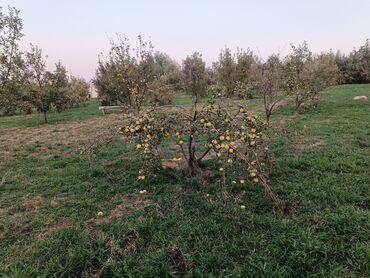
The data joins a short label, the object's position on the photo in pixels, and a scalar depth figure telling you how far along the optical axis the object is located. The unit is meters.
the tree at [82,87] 23.95
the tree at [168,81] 17.68
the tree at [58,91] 13.50
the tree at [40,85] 12.64
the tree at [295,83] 9.57
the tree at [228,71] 19.41
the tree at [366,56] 13.55
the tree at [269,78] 7.72
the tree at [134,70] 8.55
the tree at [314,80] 11.45
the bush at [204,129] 3.79
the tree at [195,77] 16.95
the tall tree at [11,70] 8.22
